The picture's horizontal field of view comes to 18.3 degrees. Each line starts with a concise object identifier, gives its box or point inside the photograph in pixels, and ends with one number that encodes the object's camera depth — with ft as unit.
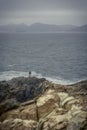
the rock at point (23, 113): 84.12
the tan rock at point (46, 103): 85.17
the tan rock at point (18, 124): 75.42
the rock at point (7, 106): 90.07
